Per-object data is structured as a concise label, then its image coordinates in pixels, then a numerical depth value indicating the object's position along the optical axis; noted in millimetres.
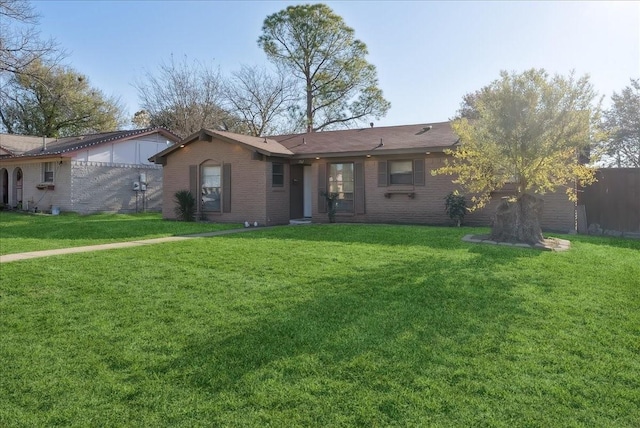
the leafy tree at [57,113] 31406
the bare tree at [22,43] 16516
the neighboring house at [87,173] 20891
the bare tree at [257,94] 31188
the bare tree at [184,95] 29719
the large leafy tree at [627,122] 26766
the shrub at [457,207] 13227
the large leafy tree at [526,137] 8695
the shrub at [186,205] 16391
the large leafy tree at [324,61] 30431
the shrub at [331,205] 15039
